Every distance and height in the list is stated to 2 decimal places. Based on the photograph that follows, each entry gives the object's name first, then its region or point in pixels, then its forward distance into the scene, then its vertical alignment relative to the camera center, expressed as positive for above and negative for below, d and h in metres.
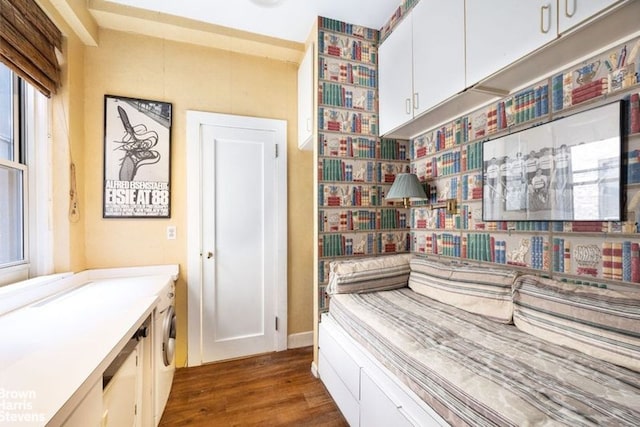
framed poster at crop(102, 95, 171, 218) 2.17 +0.46
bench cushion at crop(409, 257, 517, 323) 1.42 -0.45
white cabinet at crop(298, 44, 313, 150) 2.29 +1.03
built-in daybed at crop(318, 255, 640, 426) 0.82 -0.57
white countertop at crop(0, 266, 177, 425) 0.66 -0.48
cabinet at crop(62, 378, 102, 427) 0.72 -0.58
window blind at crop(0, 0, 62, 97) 1.40 +1.00
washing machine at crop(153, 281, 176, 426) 1.63 -0.87
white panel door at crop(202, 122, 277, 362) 2.40 -0.26
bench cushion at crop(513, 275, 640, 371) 0.98 -0.44
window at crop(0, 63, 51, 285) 1.62 +0.24
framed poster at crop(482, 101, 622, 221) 1.12 +0.21
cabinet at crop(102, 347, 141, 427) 1.00 -0.76
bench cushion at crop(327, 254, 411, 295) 1.95 -0.47
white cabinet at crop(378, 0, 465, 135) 1.55 +1.02
